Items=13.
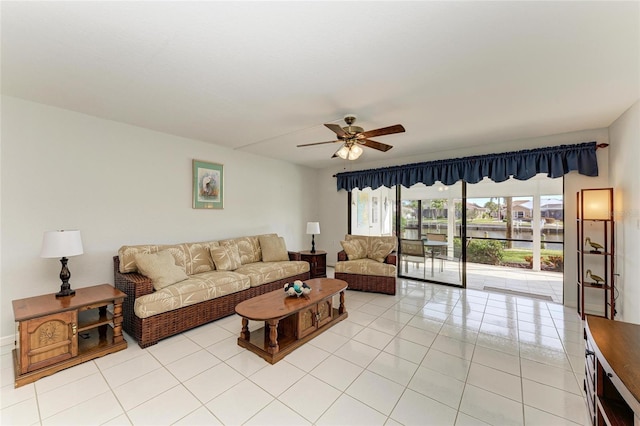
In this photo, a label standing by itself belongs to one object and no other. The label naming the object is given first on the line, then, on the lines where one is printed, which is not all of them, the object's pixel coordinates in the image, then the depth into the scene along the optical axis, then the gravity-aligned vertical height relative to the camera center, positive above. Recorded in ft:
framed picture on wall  13.26 +1.65
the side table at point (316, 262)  16.19 -2.89
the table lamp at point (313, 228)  17.03 -0.79
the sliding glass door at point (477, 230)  15.70 -0.96
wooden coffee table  7.64 -3.54
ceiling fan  8.54 +2.82
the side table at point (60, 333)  6.67 -3.34
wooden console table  3.54 -2.25
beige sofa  8.57 -2.64
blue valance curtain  11.49 +2.64
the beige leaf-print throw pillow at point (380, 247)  15.03 -1.85
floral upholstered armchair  13.65 -2.63
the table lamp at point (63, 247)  7.68 -0.98
